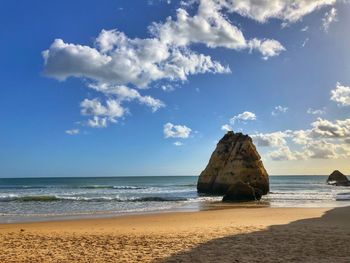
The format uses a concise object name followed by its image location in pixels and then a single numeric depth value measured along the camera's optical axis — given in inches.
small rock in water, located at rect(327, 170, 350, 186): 3812.5
